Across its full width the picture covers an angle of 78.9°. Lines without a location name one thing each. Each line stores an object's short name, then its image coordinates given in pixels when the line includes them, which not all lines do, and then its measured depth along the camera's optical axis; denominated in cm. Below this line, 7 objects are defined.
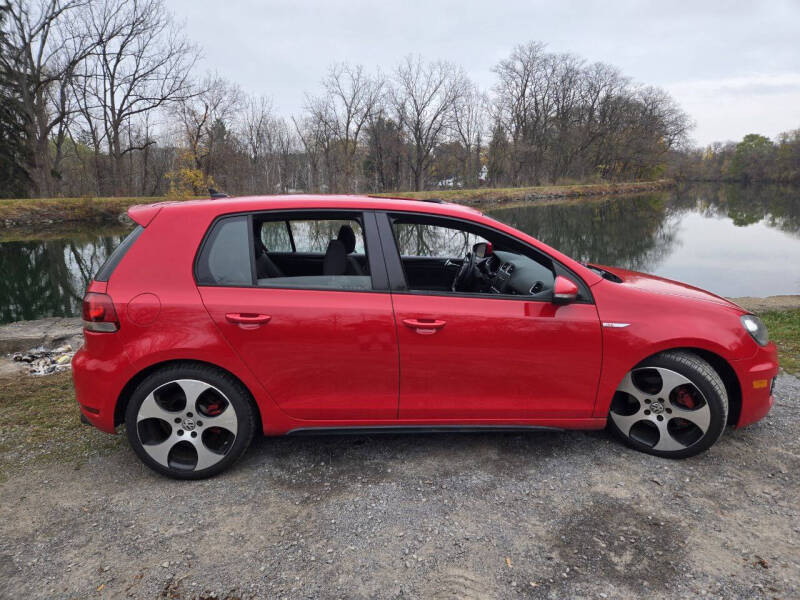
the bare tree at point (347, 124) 4453
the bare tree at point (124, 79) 3519
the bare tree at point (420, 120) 4653
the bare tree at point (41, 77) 3262
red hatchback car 280
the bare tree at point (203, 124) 3822
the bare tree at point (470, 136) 5421
